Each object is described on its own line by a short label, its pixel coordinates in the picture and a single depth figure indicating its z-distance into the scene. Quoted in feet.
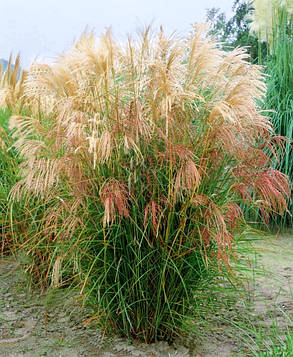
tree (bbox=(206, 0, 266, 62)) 61.52
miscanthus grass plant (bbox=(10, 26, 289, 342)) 7.28
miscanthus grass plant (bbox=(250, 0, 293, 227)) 17.62
